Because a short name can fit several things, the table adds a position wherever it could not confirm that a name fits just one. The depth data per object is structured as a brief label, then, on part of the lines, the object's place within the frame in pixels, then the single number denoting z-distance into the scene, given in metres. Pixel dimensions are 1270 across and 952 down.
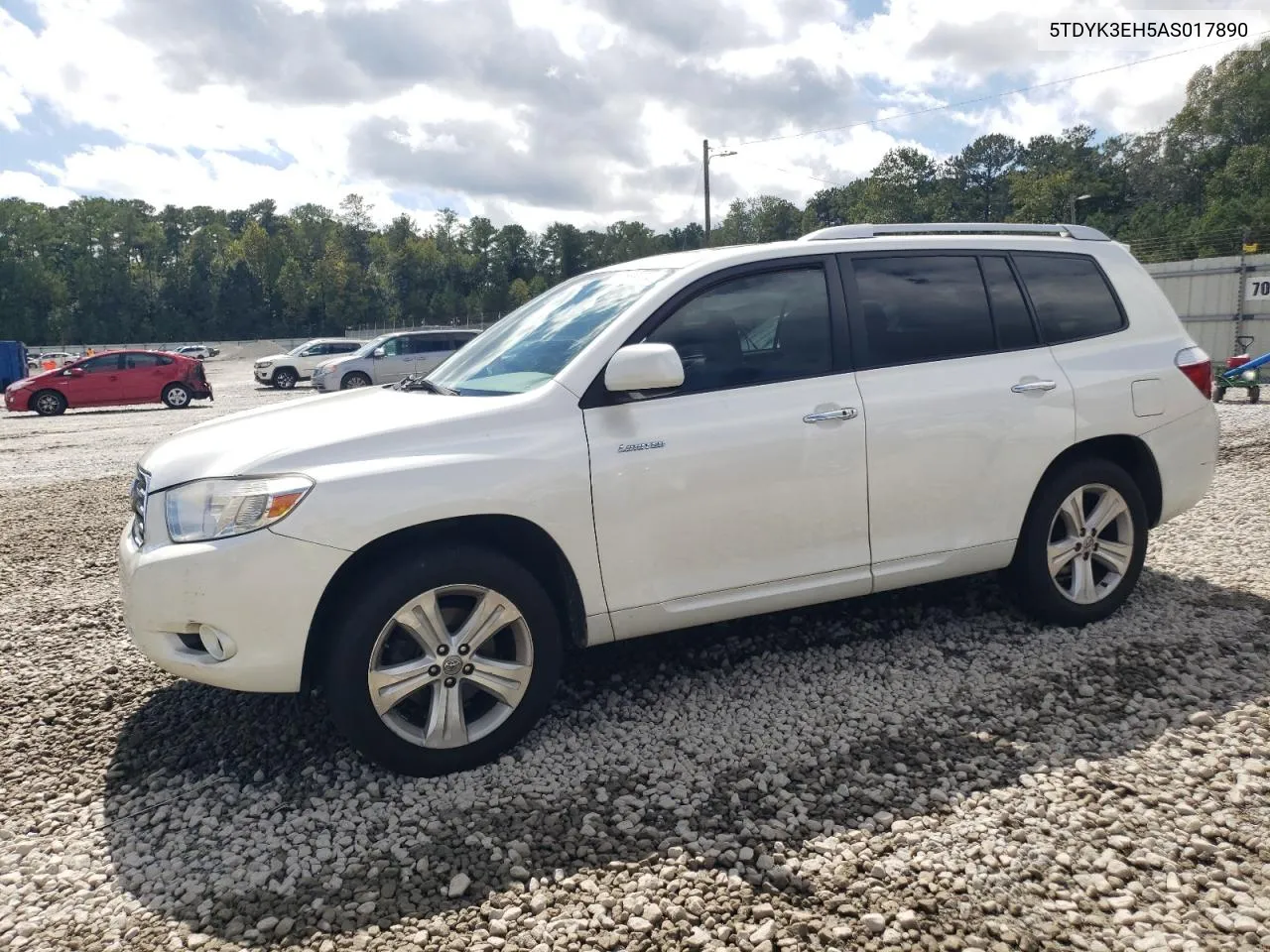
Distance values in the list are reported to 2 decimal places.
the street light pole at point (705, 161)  31.20
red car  20.80
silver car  23.36
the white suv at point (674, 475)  3.06
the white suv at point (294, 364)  30.36
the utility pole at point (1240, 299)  16.89
